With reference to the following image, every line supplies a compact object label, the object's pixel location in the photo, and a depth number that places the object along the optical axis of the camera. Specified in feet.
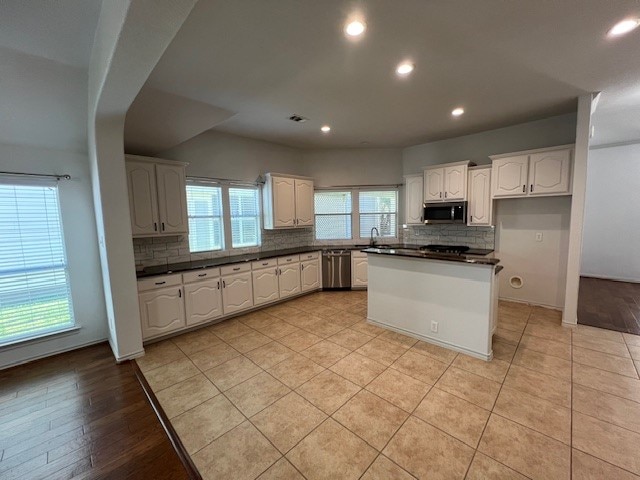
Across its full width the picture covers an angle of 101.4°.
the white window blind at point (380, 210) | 18.30
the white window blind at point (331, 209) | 18.35
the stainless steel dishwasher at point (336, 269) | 16.90
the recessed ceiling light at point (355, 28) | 6.03
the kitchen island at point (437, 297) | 8.77
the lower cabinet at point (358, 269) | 16.92
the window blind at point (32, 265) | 9.27
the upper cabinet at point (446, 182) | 14.46
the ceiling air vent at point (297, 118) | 11.87
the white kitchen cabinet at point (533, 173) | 11.69
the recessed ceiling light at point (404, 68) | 7.82
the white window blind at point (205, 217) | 13.30
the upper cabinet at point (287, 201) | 15.38
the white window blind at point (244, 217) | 14.92
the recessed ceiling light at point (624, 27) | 6.14
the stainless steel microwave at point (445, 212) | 14.51
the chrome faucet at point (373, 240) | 18.03
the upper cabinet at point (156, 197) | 10.64
